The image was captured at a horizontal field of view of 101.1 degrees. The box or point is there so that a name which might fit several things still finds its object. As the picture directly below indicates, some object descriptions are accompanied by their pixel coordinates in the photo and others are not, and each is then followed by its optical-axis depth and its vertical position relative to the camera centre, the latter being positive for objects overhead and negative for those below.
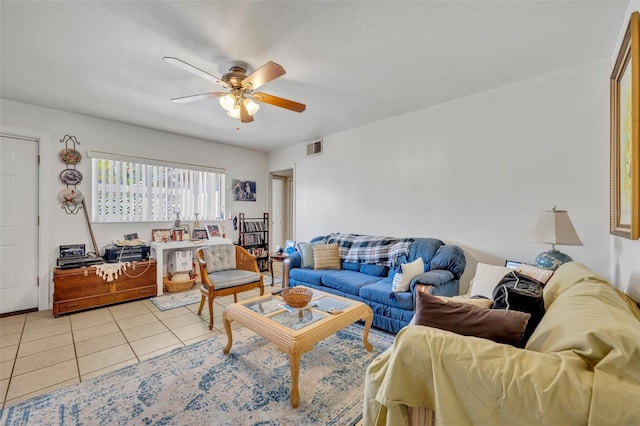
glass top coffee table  1.72 -0.84
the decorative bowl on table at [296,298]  2.15 -0.71
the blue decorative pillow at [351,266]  3.59 -0.76
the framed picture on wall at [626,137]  1.38 +0.46
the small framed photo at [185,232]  4.41 -0.35
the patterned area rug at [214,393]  1.58 -1.23
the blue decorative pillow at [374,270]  3.34 -0.75
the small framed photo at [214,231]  4.81 -0.35
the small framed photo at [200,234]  4.59 -0.40
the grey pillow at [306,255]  3.75 -0.62
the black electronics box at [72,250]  3.43 -0.51
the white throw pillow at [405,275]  2.54 -0.62
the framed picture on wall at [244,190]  5.30 +0.46
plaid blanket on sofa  3.26 -0.49
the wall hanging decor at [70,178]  3.50 +0.46
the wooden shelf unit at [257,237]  5.16 -0.50
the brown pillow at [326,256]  3.67 -0.63
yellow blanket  0.66 -0.47
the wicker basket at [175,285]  4.03 -1.13
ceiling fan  2.05 +1.06
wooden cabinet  3.12 -0.97
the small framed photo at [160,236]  4.21 -0.39
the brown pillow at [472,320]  1.04 -0.45
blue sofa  2.52 -0.73
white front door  3.15 -0.14
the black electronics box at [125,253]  3.59 -0.58
